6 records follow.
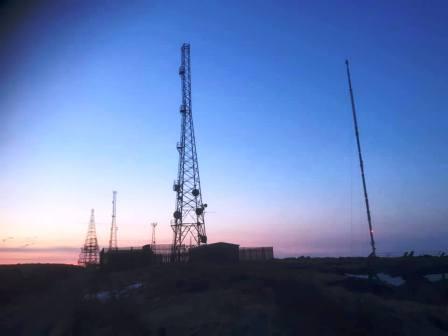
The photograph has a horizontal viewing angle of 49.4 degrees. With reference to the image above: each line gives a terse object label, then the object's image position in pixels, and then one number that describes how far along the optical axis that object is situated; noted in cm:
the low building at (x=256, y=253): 6969
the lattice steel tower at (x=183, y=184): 6050
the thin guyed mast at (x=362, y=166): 4757
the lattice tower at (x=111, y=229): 8542
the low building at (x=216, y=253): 5528
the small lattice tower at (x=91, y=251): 8922
